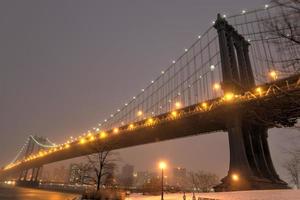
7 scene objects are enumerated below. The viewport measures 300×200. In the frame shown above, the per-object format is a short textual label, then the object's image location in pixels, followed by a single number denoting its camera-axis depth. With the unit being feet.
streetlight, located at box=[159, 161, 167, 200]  64.44
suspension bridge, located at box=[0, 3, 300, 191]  103.31
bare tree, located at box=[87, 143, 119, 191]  119.87
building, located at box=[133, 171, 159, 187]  628.28
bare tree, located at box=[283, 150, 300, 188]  181.94
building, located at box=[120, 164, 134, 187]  368.89
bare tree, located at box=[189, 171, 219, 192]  280.51
